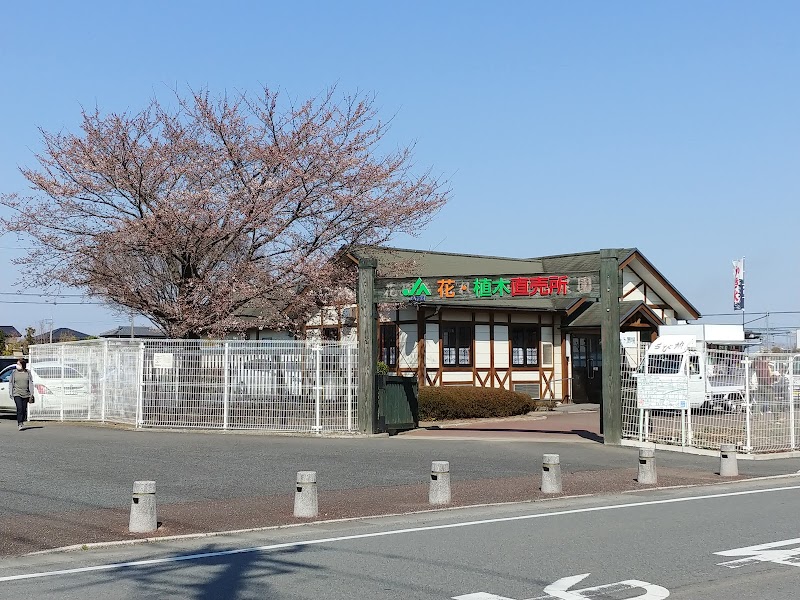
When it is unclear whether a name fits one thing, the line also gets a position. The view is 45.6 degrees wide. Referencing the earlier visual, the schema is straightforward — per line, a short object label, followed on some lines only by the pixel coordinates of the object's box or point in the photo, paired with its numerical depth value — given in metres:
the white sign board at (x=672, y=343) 25.74
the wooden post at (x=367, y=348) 21.59
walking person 22.84
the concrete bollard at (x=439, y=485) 12.12
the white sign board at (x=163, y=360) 22.53
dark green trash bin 22.36
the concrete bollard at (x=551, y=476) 13.22
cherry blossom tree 23.83
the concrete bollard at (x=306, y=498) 11.03
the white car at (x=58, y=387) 24.94
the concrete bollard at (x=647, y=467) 14.34
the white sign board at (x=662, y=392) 19.12
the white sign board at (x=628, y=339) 26.70
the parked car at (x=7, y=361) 29.12
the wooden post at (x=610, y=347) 20.19
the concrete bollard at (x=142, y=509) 10.02
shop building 31.70
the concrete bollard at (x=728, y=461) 15.55
